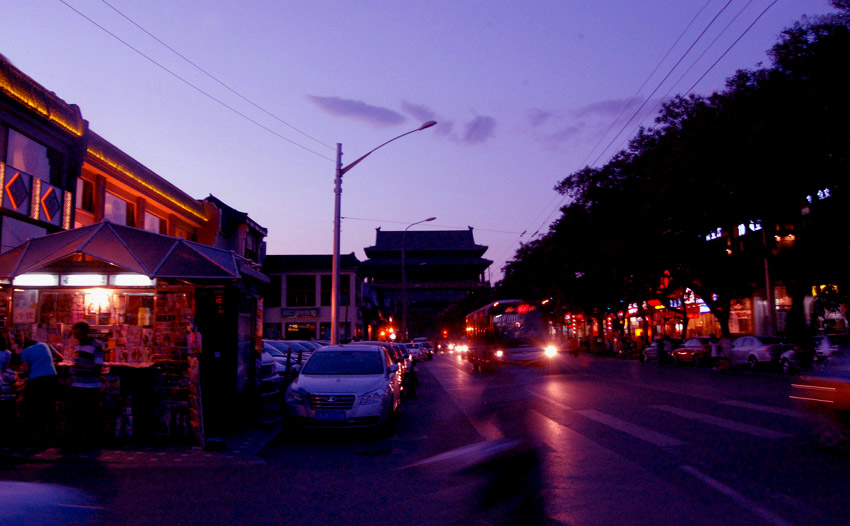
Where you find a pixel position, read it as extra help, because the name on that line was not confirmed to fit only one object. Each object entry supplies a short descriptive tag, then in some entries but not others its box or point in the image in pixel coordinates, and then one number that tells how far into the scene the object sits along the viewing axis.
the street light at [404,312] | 50.81
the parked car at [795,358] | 25.89
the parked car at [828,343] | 21.45
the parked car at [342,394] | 11.01
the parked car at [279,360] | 14.71
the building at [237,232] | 34.45
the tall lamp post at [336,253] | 21.05
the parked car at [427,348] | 53.16
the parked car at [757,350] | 28.88
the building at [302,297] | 57.75
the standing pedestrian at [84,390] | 9.82
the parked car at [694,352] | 36.19
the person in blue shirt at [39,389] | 9.67
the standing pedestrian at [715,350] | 33.81
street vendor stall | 10.66
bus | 29.66
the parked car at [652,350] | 42.84
